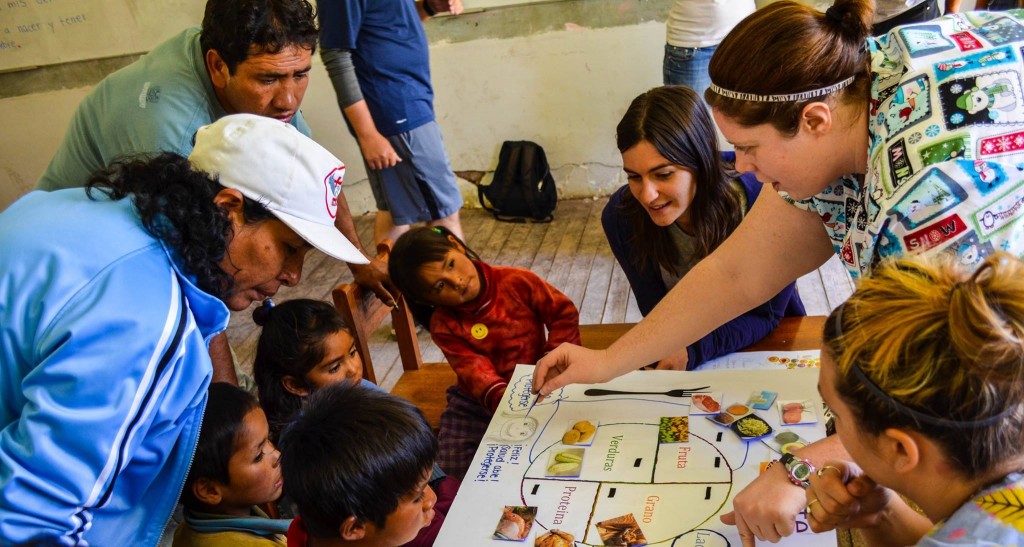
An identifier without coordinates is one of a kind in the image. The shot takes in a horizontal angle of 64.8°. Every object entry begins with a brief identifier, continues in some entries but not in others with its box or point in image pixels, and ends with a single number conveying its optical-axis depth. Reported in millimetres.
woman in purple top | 1873
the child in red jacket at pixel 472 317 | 1835
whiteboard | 4449
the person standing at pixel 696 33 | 3006
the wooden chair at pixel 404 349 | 1904
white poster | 1183
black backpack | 4395
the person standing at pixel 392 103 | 2842
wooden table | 1732
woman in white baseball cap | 1020
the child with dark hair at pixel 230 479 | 1422
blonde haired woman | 779
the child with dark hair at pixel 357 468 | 1222
